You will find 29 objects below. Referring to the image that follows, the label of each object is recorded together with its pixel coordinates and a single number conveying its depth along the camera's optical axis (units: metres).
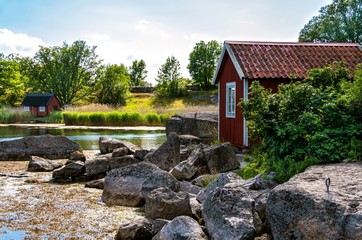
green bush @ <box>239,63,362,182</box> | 7.21
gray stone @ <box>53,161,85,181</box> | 11.88
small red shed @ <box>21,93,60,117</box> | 52.94
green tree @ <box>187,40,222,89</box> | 60.53
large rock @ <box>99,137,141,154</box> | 15.92
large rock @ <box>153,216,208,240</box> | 5.61
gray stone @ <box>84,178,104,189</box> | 10.65
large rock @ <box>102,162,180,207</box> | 8.72
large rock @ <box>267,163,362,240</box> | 4.68
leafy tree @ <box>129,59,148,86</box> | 81.56
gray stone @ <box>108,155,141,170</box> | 12.47
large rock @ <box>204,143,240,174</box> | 10.70
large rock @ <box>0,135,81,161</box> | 16.36
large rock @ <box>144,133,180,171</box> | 12.09
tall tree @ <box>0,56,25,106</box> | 56.22
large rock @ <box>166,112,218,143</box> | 18.47
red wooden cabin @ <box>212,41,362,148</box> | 13.84
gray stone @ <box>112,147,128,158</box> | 14.34
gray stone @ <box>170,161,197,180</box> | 10.48
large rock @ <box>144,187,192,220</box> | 6.94
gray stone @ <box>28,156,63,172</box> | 13.24
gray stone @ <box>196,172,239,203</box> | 7.95
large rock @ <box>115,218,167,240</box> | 6.34
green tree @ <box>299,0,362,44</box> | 39.56
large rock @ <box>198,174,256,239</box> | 5.41
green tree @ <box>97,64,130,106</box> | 52.98
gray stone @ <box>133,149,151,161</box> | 13.25
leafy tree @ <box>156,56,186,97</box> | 54.25
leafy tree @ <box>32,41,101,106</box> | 57.16
